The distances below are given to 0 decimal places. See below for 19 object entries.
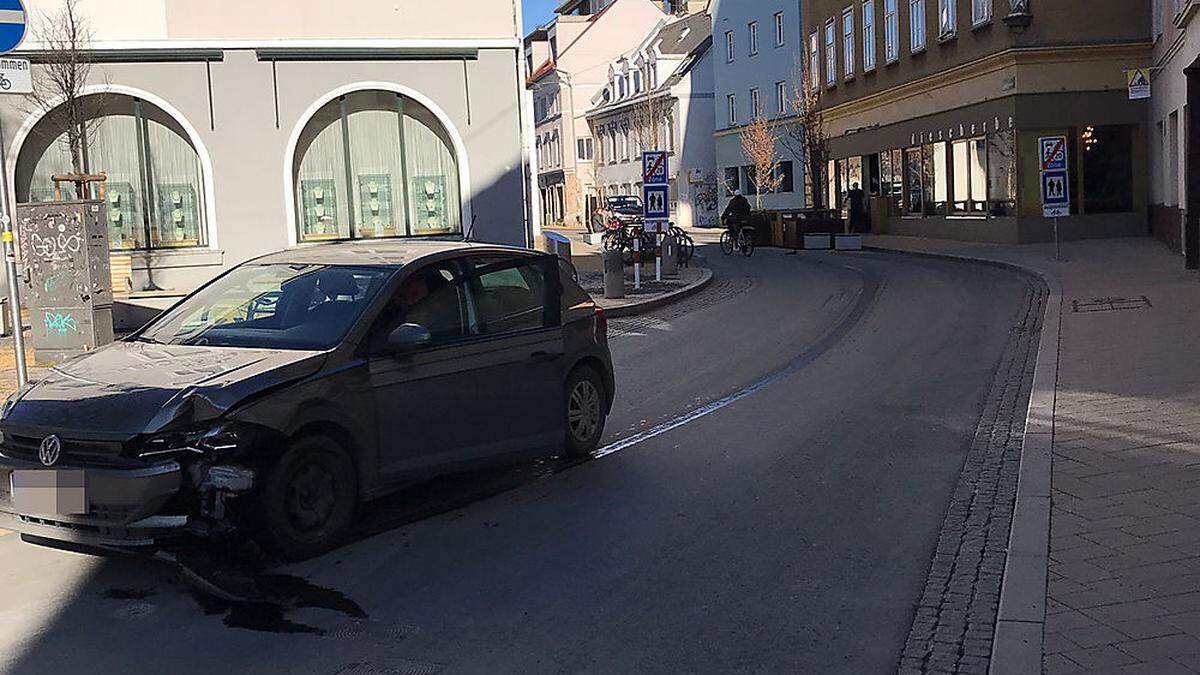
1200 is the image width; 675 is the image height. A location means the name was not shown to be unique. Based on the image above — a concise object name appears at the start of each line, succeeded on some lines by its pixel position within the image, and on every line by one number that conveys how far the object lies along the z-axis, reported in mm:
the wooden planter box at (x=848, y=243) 35438
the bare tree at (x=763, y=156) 56719
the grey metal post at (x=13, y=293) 9367
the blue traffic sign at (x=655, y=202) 22969
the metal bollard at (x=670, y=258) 25891
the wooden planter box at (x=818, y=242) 35656
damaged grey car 5891
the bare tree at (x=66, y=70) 19406
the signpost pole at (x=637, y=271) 22891
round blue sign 8641
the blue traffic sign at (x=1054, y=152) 23141
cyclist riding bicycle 34375
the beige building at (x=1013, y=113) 30922
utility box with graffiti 13406
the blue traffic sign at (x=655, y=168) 22844
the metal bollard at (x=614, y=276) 21125
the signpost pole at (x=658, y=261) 23836
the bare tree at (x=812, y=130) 41938
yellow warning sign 23547
